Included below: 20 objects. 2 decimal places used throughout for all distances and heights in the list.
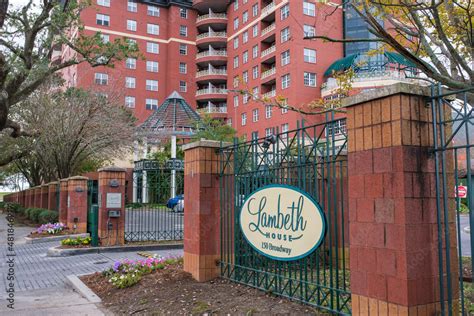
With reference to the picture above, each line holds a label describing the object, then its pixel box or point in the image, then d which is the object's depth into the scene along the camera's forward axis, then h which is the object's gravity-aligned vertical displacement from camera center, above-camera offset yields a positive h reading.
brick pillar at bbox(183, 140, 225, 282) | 7.40 -0.45
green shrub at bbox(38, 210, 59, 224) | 20.52 -1.33
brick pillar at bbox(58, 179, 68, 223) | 19.40 -0.70
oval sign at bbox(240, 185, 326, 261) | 5.29 -0.46
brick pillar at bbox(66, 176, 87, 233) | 17.59 -0.79
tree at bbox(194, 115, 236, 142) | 39.59 +5.38
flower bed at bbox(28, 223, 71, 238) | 17.66 -1.70
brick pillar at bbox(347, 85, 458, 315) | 3.95 -0.22
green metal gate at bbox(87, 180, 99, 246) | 17.68 -0.29
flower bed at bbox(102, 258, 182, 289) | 7.65 -1.52
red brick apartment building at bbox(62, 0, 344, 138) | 43.85 +15.79
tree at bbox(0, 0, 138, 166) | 14.59 +5.11
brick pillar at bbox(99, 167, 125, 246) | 14.05 -0.55
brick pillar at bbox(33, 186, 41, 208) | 28.44 -0.58
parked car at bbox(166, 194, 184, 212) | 15.40 -0.54
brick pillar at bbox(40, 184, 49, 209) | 25.60 -0.43
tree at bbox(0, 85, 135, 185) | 24.41 +3.53
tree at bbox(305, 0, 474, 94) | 6.53 +2.74
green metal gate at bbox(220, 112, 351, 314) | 5.29 -0.60
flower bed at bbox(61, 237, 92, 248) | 13.74 -1.70
